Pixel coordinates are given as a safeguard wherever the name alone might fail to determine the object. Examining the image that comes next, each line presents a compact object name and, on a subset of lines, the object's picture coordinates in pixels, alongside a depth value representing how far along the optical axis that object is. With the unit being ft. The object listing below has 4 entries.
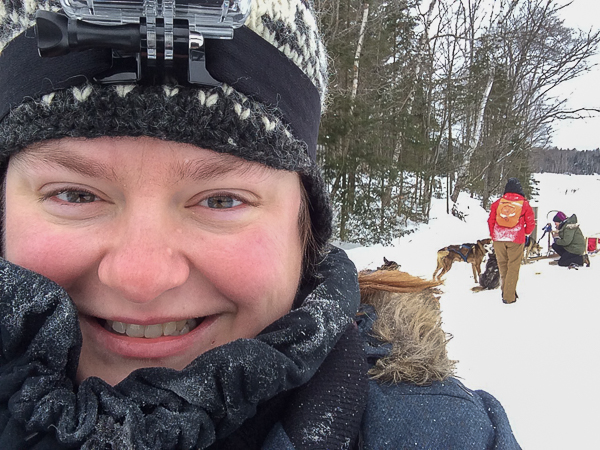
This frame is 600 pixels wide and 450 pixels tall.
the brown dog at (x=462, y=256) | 26.84
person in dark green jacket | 31.42
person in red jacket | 22.63
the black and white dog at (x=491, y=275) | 25.64
